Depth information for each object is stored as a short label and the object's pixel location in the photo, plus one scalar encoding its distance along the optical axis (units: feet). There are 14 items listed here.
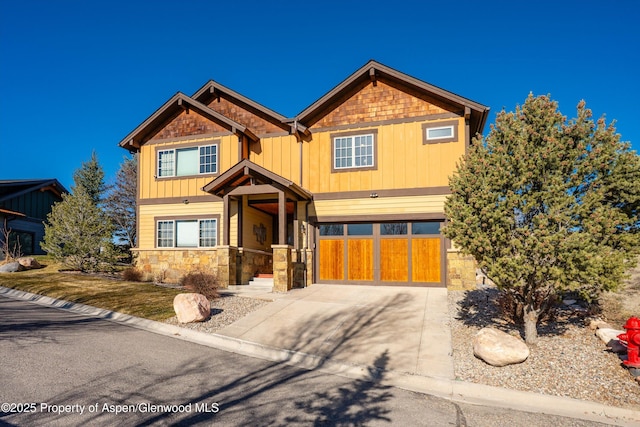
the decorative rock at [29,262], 64.80
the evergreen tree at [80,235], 59.47
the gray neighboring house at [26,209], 84.94
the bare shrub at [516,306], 26.97
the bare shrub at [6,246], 69.15
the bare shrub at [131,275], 54.24
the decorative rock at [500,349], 21.68
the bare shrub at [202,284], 39.70
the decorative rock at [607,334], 23.70
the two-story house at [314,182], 48.57
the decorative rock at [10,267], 61.67
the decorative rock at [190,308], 30.58
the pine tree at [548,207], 22.57
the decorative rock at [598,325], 26.05
